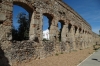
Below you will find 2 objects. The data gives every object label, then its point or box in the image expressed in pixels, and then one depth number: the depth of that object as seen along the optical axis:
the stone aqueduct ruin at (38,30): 3.96
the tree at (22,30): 7.38
